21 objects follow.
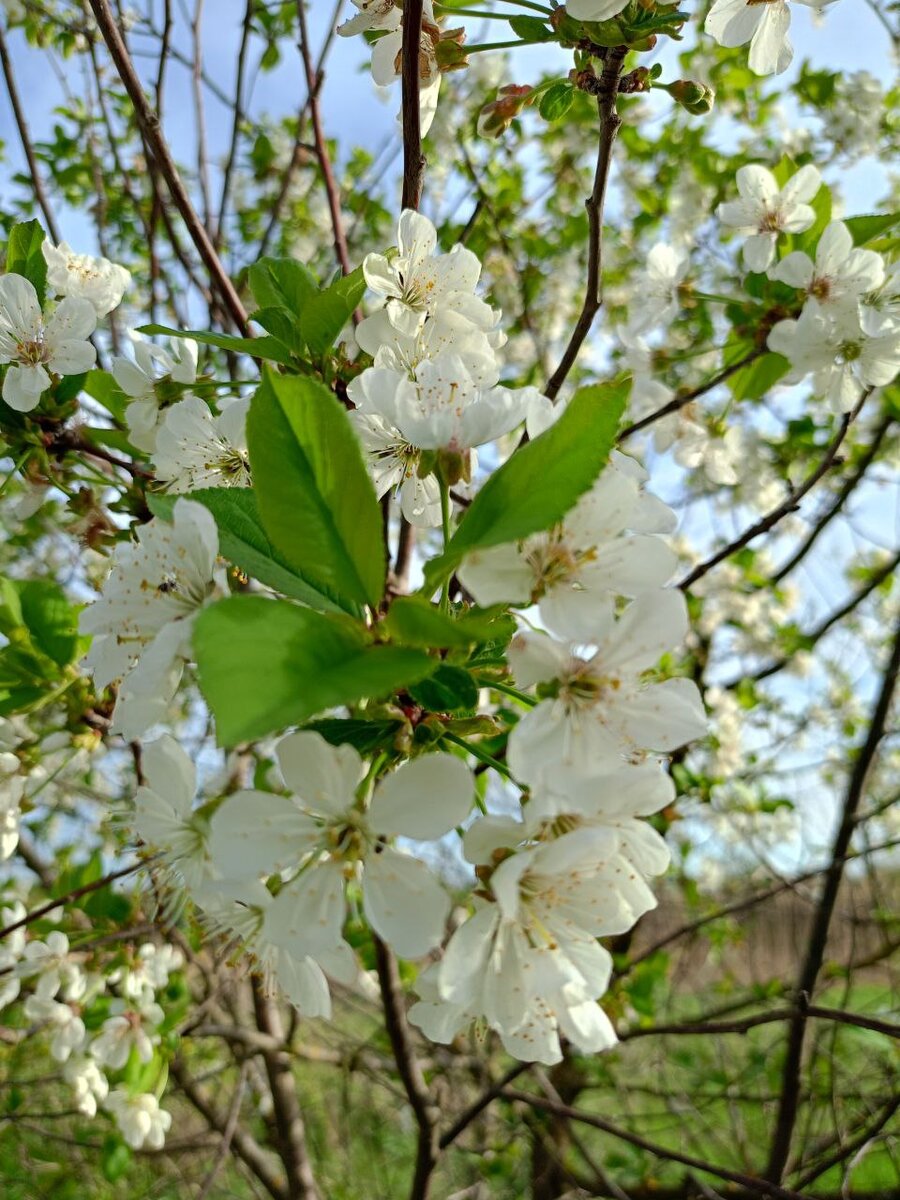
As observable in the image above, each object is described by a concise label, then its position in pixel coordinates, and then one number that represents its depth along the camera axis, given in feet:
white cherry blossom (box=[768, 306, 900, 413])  0.70
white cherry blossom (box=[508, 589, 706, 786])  0.34
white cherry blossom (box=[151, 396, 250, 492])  0.52
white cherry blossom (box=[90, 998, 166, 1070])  0.81
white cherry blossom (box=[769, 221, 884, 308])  0.68
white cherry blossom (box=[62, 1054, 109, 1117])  0.82
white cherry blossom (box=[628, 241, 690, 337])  0.90
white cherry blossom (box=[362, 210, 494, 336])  0.51
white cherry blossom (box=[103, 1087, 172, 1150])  0.88
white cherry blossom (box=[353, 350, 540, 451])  0.39
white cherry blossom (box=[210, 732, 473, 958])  0.34
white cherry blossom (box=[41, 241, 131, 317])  0.60
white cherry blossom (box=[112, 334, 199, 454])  0.55
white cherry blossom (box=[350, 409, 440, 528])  0.48
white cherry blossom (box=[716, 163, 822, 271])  0.78
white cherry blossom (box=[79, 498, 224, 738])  0.36
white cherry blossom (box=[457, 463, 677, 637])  0.36
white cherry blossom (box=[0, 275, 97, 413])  0.55
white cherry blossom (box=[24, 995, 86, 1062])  0.79
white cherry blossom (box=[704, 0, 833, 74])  0.57
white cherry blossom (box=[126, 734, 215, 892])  0.41
